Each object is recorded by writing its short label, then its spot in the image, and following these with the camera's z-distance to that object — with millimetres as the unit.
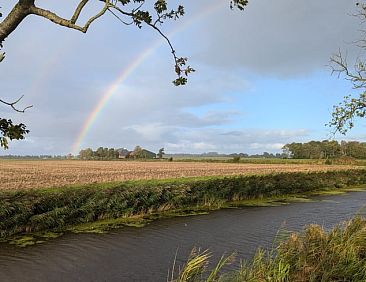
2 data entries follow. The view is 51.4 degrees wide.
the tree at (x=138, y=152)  131375
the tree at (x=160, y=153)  142788
